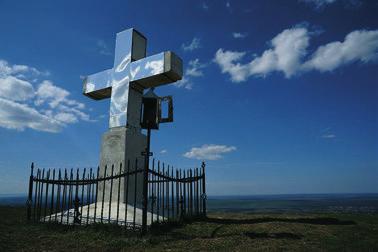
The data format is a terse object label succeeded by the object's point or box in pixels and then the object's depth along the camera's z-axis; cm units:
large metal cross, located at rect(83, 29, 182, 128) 962
